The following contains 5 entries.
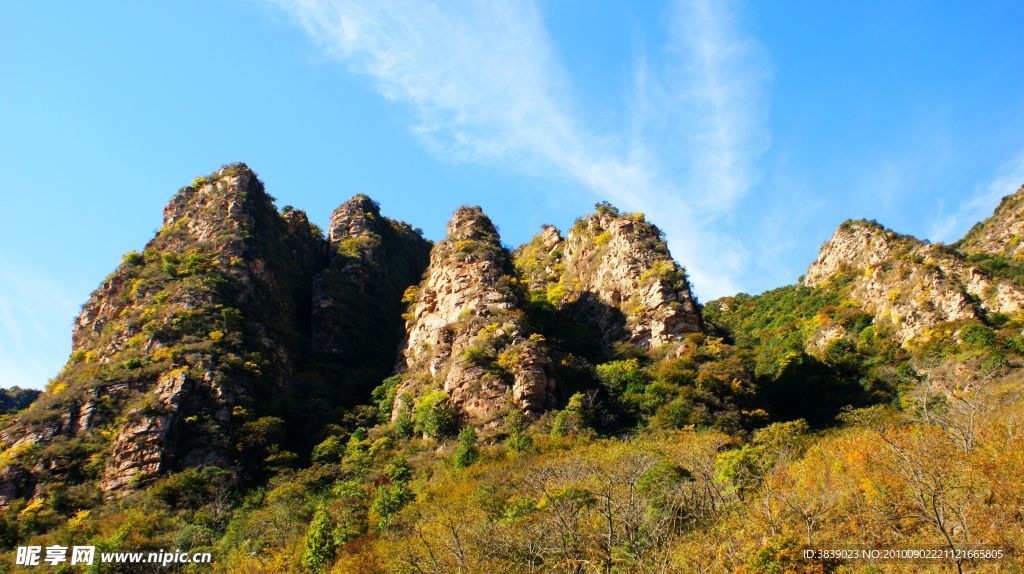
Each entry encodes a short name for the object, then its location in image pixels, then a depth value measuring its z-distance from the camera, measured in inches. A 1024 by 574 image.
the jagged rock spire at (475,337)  1676.9
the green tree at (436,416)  1637.6
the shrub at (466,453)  1424.7
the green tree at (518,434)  1437.0
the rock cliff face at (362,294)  2491.4
